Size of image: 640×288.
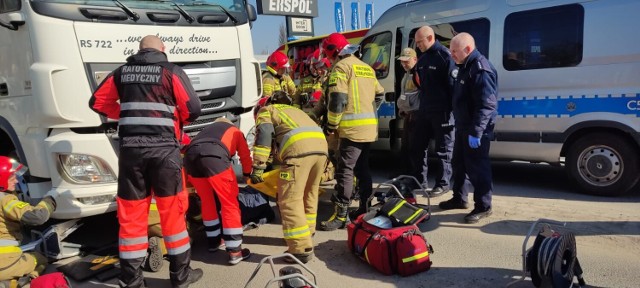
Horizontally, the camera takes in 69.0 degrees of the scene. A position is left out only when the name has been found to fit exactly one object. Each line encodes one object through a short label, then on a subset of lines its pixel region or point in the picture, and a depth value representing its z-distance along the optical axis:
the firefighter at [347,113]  4.29
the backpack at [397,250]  3.45
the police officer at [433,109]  5.12
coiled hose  2.81
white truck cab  3.63
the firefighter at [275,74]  6.39
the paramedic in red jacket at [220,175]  3.75
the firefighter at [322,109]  4.68
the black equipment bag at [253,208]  4.66
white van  4.90
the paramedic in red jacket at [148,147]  3.26
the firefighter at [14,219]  3.49
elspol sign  13.09
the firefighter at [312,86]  5.85
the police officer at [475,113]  4.18
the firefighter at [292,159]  3.76
